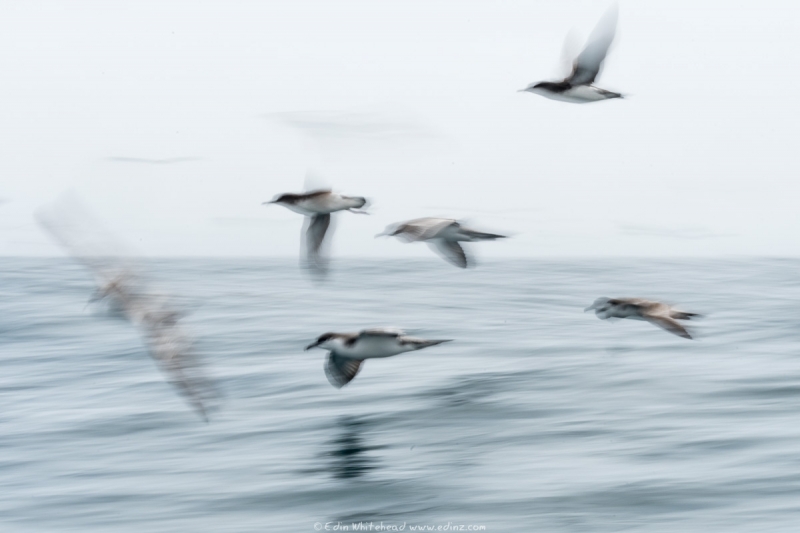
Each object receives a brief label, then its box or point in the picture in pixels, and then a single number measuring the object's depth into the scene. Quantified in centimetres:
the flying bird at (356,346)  1320
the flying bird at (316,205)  1425
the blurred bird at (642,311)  1477
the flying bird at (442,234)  1324
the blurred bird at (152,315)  1003
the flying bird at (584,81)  1403
